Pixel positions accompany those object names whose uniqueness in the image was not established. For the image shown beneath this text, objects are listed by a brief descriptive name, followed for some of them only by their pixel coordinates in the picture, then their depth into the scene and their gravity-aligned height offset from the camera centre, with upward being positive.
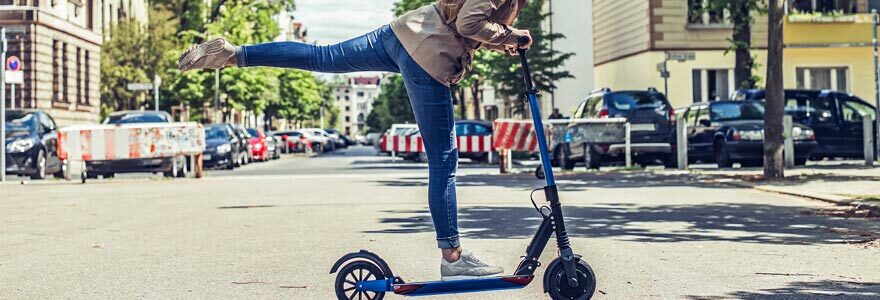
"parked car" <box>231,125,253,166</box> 36.19 +0.62
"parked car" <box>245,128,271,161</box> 42.38 +0.65
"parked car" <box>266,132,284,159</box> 47.87 +0.73
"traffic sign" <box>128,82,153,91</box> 38.50 +2.49
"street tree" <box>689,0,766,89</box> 21.39 +2.67
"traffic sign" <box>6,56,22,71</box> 25.42 +2.14
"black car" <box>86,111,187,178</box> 23.77 -0.03
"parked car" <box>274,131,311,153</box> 62.03 +1.16
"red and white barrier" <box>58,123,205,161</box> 22.94 +0.46
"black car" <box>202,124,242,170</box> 31.33 +0.44
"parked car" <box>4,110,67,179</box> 23.59 +0.41
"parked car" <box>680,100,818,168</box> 23.48 +0.50
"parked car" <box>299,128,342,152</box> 70.25 +1.43
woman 5.50 +0.48
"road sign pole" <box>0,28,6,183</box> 22.97 +1.24
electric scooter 5.40 -0.51
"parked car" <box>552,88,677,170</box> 24.91 +0.62
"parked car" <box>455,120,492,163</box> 33.91 +0.92
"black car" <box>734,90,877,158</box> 25.22 +0.89
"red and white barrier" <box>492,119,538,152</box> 24.50 +0.53
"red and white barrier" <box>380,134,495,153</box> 30.95 +0.50
